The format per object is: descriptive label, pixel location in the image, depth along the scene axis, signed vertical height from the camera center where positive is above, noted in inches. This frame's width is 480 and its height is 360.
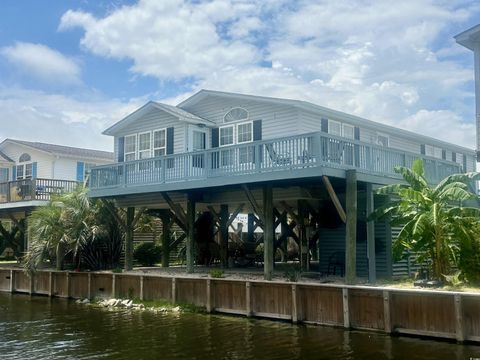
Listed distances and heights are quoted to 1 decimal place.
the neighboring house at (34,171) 1051.3 +152.5
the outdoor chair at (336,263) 752.5 -34.9
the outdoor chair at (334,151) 611.5 +94.9
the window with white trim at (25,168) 1283.2 +162.1
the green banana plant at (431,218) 587.5 +19.8
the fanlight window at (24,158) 1291.8 +185.6
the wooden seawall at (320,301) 469.1 -65.7
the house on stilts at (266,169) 631.8 +85.5
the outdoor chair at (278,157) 630.1 +90.9
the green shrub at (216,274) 684.1 -45.1
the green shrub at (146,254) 1063.0 -31.7
